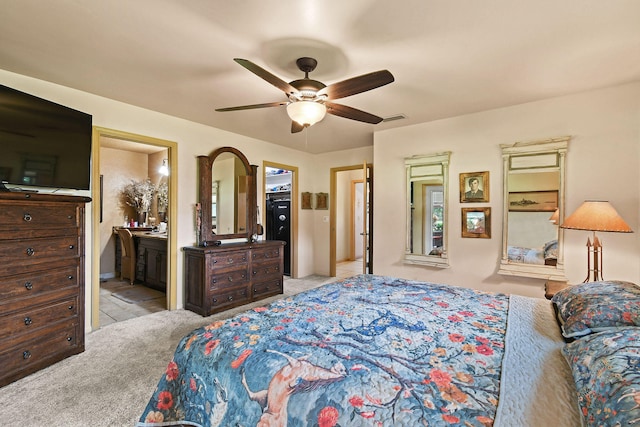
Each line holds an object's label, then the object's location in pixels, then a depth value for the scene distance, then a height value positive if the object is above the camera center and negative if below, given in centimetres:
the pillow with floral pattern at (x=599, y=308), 121 -44
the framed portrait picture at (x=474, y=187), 334 +30
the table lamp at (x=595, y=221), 228 -7
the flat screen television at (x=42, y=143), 214 +55
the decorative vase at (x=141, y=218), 565 -16
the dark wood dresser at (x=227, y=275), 341 -84
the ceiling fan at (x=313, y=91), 192 +88
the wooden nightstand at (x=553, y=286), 243 -66
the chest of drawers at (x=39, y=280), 203 -55
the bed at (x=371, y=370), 86 -58
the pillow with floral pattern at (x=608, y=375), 69 -47
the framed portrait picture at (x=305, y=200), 551 +21
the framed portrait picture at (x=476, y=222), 333 -12
